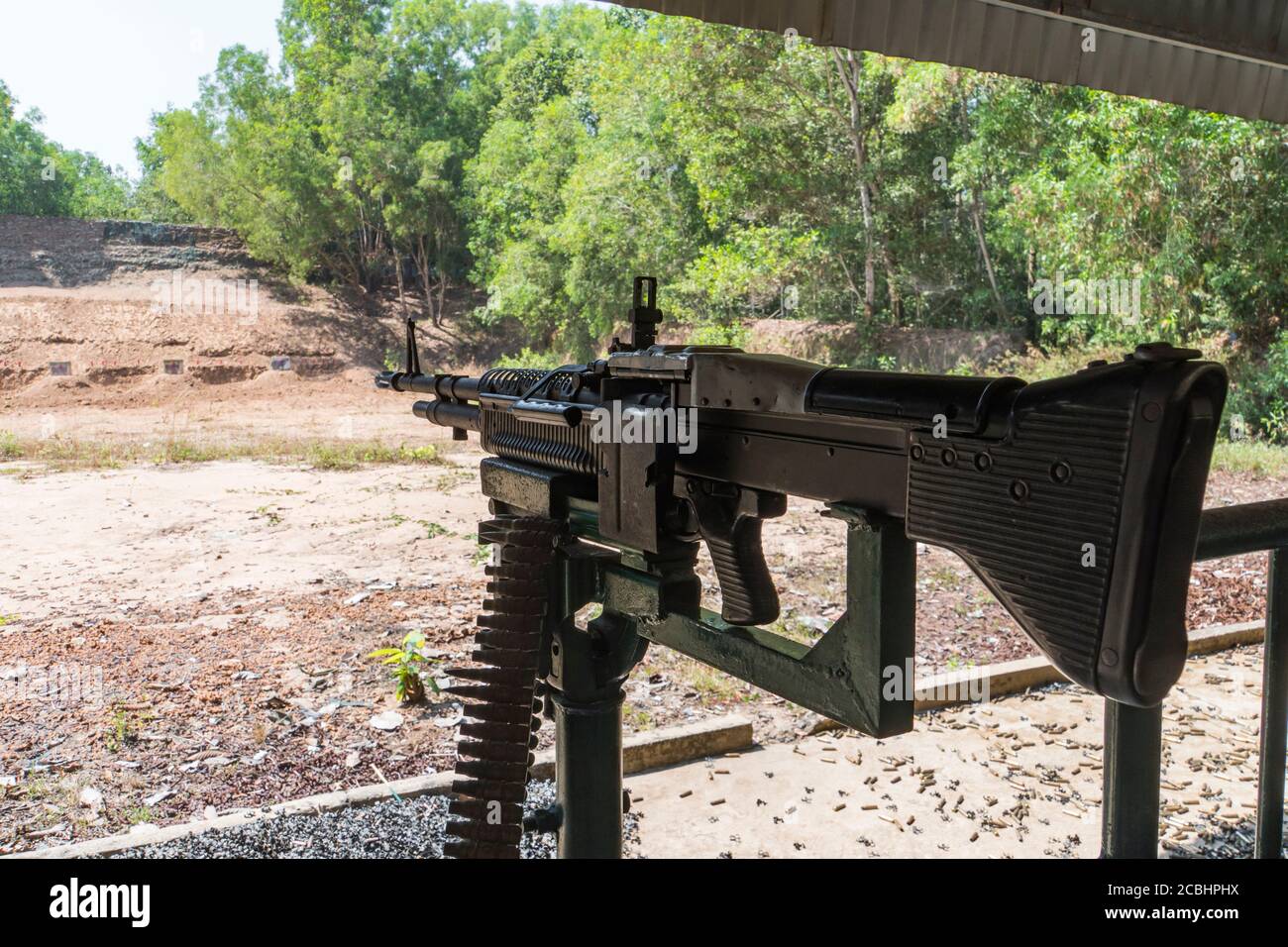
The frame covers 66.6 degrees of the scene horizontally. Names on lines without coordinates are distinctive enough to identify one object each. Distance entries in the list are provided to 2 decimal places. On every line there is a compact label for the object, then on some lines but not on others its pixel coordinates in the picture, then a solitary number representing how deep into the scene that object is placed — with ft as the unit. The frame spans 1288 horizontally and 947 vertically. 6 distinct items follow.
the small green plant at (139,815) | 6.36
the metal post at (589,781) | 3.32
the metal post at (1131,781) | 2.21
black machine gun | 1.72
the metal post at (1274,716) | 2.54
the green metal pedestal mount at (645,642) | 2.21
